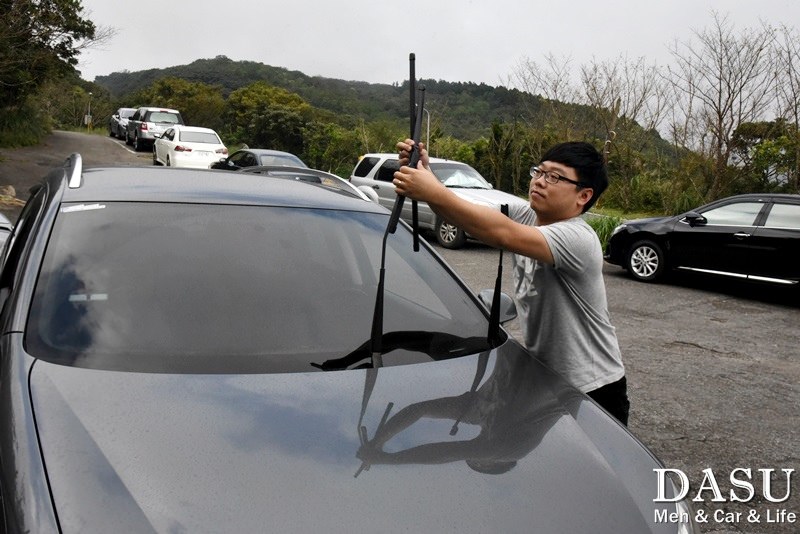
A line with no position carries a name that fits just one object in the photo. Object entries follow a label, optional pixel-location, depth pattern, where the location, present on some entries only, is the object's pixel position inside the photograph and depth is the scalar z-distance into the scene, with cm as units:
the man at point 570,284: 266
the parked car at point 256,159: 1600
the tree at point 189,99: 4881
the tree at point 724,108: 1680
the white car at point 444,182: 1354
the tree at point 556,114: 2189
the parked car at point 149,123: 3098
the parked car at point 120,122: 3827
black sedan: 997
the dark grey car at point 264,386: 172
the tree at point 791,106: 1611
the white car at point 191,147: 2155
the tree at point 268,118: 3741
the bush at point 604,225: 1383
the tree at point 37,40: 1688
